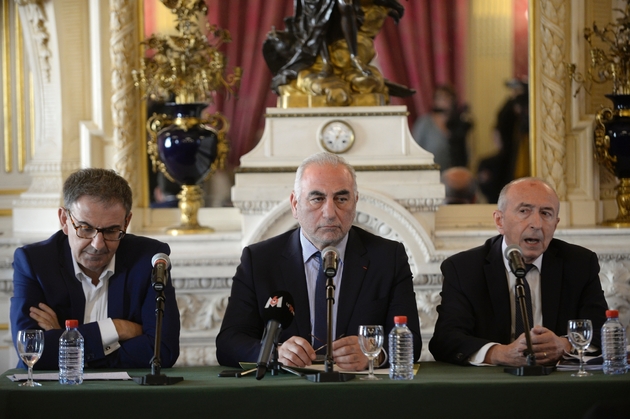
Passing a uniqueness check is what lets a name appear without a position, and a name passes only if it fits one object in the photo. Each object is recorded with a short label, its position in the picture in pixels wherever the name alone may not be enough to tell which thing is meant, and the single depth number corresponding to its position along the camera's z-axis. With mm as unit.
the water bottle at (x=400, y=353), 5966
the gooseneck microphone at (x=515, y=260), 6203
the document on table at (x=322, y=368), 6202
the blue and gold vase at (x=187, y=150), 13029
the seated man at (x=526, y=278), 7507
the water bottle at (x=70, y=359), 5892
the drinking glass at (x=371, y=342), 6114
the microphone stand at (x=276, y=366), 6108
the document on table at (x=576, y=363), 6293
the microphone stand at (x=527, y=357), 5981
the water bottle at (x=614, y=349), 6094
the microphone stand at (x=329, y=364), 5771
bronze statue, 12842
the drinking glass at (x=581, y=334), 6258
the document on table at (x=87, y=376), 6063
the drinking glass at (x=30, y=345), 6024
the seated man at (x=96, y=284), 6873
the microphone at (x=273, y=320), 5697
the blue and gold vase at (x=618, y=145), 12990
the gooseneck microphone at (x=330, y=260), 5892
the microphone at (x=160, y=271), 5981
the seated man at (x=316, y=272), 7087
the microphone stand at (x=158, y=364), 5806
